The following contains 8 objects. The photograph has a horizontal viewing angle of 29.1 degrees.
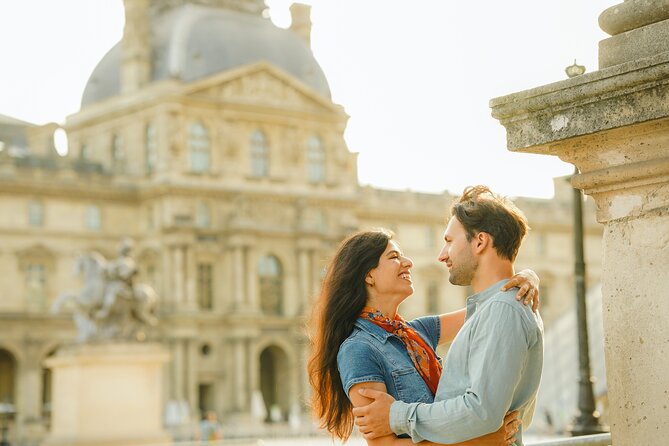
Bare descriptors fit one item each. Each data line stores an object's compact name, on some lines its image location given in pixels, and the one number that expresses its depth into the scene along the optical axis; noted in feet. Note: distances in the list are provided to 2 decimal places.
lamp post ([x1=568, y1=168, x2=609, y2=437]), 43.88
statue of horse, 93.25
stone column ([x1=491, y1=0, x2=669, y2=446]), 12.25
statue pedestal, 89.76
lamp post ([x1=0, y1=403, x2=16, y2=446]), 108.99
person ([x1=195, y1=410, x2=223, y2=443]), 110.73
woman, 12.92
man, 11.68
